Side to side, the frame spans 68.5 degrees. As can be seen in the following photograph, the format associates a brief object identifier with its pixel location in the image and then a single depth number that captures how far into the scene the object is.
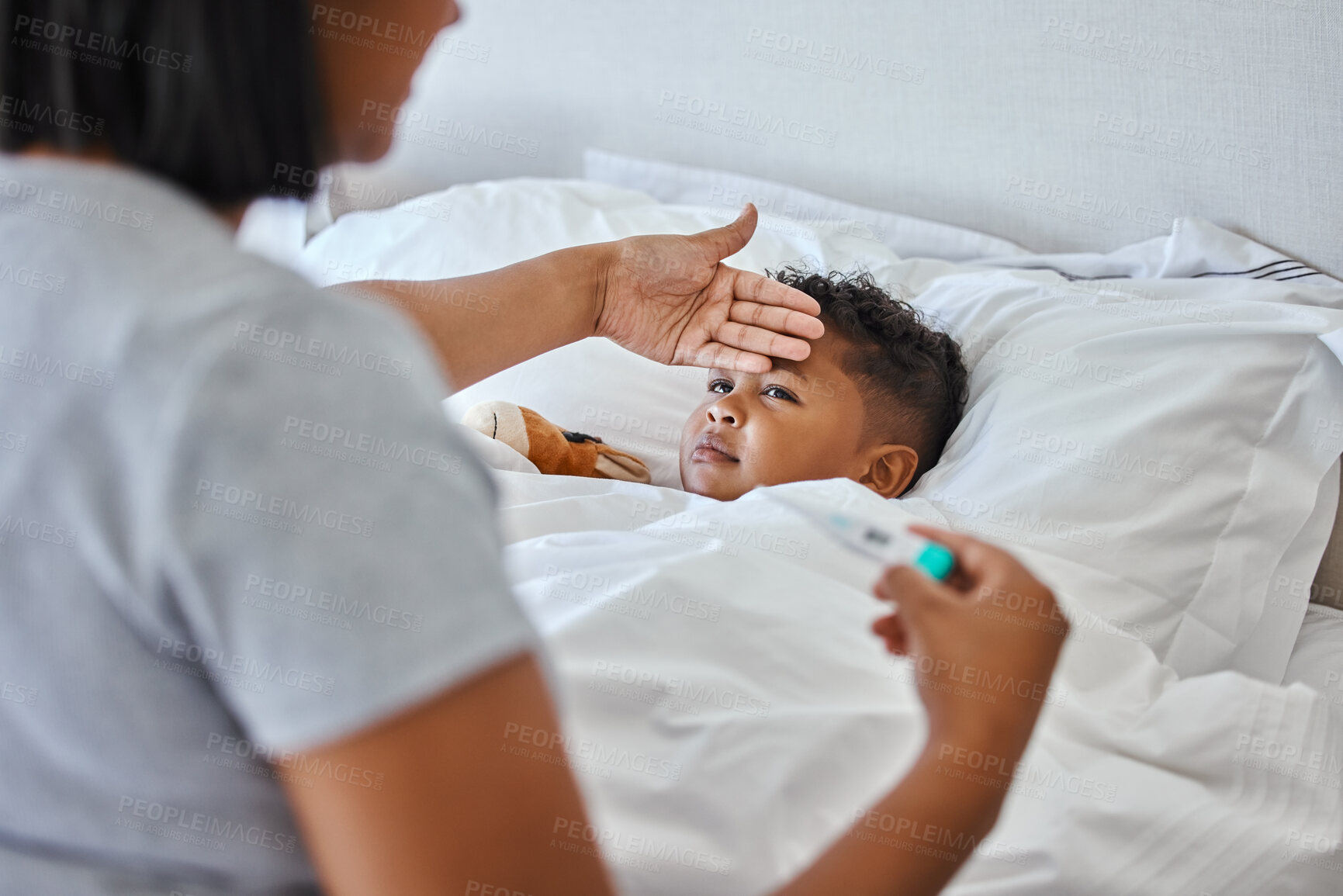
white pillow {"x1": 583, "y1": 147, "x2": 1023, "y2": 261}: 1.44
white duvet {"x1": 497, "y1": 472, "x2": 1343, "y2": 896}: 0.64
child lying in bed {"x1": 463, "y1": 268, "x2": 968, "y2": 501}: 1.14
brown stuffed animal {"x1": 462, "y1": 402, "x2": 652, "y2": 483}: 1.15
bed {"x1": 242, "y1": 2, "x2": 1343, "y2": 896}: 0.67
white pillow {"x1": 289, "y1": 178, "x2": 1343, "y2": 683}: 0.92
